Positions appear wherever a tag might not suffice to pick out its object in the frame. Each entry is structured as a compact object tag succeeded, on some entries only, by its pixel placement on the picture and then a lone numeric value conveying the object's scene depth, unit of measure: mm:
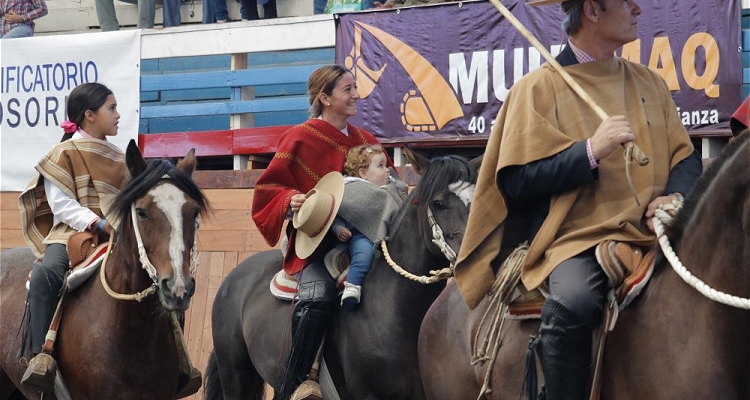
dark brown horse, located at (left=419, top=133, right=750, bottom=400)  6125
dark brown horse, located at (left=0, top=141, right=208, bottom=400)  10695
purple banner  13514
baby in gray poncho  10754
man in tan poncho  6836
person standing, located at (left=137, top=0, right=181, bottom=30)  21851
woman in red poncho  10886
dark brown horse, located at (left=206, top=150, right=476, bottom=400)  10030
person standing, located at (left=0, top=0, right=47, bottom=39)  22325
